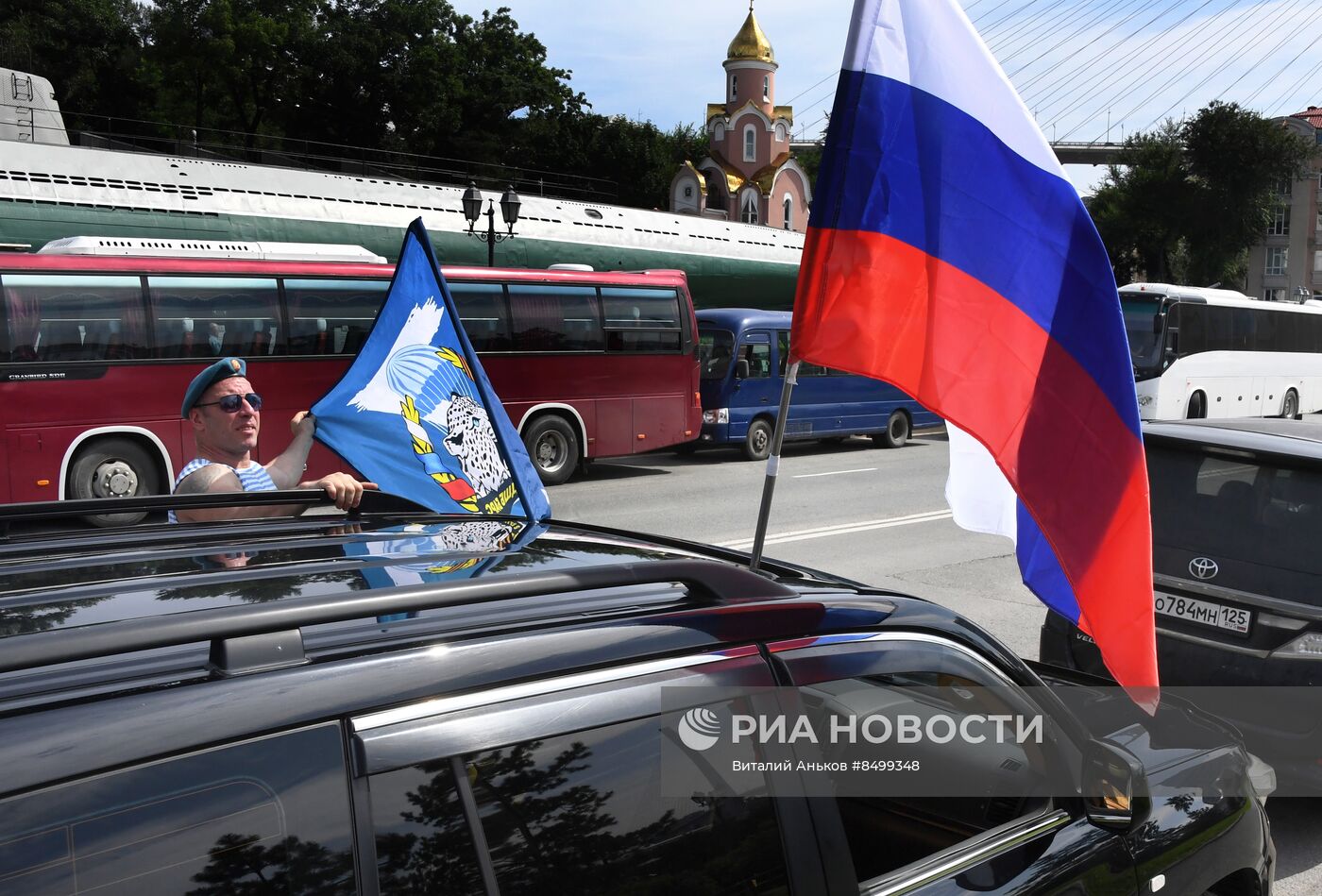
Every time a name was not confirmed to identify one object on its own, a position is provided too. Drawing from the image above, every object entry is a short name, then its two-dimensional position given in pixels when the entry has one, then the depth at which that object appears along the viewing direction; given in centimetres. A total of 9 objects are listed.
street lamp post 1916
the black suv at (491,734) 138
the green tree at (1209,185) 6931
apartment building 9438
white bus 2550
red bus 1283
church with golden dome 7581
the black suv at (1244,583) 478
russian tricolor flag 283
